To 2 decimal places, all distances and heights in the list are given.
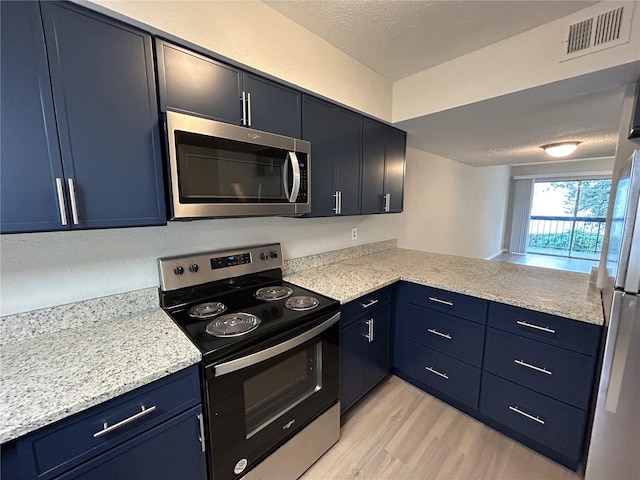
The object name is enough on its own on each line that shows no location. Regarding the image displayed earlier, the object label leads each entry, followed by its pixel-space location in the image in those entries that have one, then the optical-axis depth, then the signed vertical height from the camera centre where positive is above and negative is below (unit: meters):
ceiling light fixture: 3.05 +0.69
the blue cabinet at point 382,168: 2.08 +0.33
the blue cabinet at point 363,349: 1.67 -0.97
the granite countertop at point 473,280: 1.46 -0.50
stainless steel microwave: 1.10 +0.18
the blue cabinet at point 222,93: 1.10 +0.54
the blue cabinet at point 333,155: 1.68 +0.36
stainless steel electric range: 1.08 -0.68
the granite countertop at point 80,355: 0.74 -0.53
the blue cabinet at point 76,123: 0.83 +0.30
